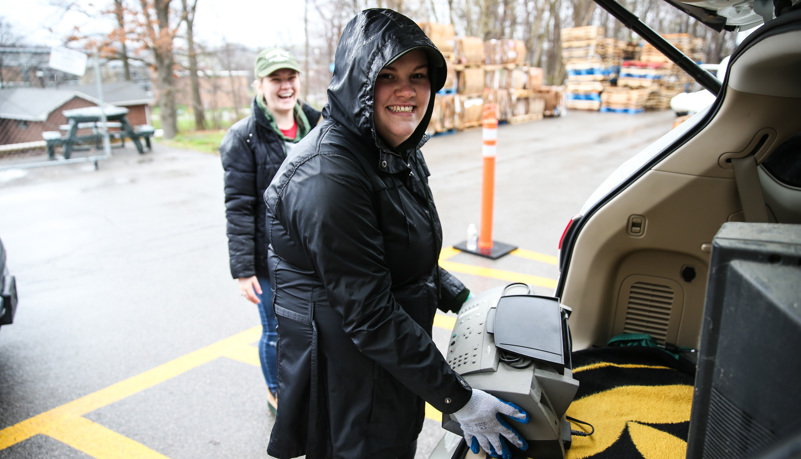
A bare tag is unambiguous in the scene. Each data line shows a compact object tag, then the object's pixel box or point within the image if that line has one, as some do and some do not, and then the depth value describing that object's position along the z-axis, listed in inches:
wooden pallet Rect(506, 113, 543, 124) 652.9
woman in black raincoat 58.9
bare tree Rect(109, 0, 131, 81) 545.0
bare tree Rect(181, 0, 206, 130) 633.4
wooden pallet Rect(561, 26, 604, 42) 756.6
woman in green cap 108.8
